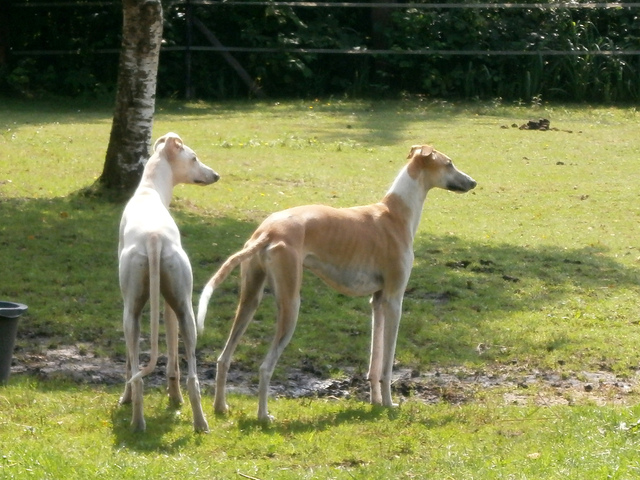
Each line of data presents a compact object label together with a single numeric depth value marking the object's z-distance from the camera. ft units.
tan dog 44.91
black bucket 46.80
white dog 41.98
